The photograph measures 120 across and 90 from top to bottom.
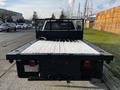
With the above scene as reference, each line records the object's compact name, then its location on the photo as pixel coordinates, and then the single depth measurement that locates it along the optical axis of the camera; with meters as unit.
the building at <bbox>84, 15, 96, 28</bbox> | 25.02
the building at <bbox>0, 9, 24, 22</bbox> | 31.00
